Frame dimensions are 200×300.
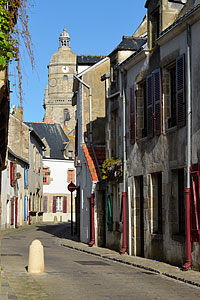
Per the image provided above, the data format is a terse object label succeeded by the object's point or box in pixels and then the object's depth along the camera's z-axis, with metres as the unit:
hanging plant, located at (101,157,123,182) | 19.67
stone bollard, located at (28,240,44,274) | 12.46
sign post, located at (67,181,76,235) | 29.48
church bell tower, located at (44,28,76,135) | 141.38
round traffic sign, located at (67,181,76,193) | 29.48
